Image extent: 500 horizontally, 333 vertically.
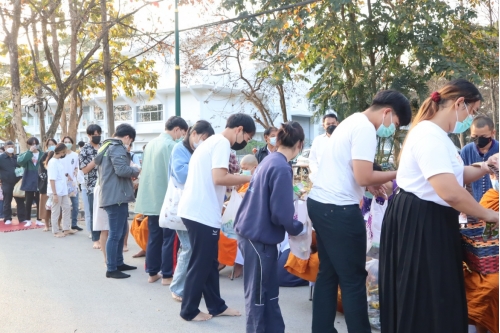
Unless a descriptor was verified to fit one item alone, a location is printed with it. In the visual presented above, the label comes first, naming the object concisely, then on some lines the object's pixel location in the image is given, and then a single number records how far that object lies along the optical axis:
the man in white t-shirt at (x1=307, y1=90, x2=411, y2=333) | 3.63
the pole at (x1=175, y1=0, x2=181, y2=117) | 12.11
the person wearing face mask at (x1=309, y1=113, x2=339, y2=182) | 5.86
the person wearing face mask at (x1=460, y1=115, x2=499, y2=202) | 5.37
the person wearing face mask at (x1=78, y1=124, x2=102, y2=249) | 8.03
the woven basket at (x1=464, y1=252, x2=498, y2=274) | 3.27
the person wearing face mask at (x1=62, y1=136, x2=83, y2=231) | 9.96
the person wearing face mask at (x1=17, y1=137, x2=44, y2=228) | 11.45
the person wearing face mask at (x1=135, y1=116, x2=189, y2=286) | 6.15
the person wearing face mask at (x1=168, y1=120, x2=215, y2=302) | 5.28
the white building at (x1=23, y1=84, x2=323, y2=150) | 34.22
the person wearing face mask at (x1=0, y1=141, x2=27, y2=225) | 12.15
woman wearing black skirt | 3.11
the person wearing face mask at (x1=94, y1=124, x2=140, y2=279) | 6.34
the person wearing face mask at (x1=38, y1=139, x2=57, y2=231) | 10.82
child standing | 9.60
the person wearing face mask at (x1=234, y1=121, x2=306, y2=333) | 3.89
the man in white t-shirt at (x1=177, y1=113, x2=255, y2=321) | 4.51
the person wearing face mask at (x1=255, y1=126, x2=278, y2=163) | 8.23
